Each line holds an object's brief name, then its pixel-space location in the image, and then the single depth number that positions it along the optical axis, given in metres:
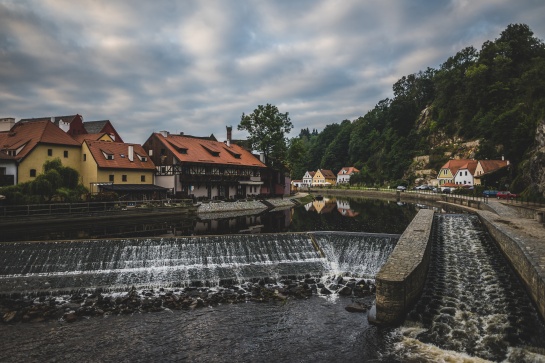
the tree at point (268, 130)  61.69
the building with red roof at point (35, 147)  39.41
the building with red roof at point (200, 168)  48.62
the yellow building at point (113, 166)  43.16
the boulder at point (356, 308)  13.96
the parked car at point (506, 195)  43.72
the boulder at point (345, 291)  16.06
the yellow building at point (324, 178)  140.38
